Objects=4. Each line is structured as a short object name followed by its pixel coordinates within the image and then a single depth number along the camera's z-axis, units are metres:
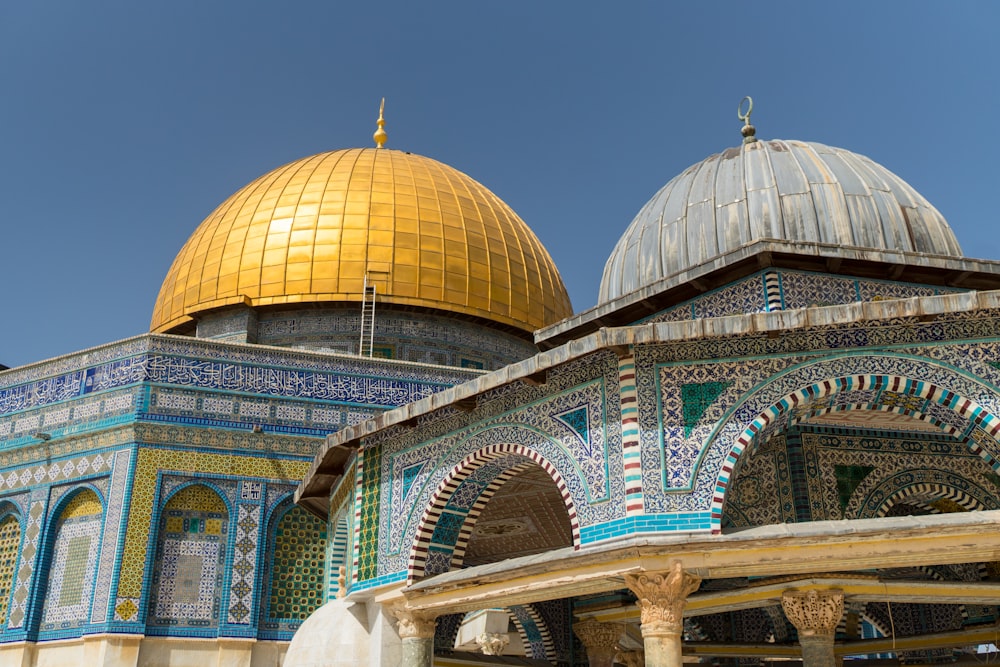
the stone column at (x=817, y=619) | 8.41
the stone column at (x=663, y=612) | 6.89
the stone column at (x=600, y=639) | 10.68
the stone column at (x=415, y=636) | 8.71
